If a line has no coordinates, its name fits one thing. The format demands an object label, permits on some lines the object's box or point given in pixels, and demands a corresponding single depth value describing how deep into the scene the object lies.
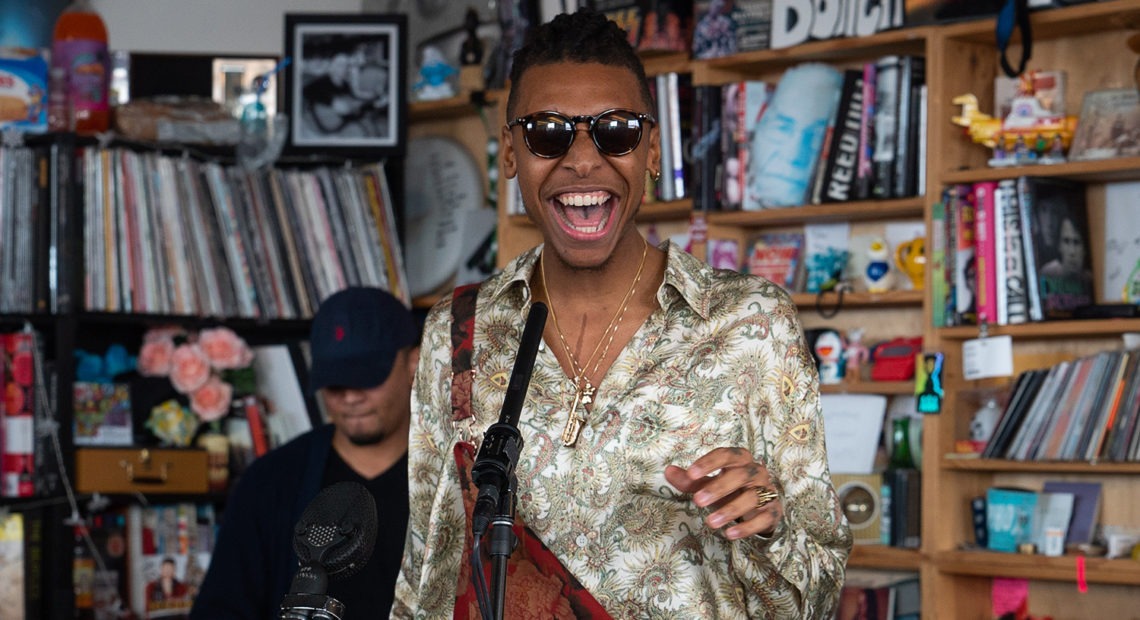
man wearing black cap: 2.92
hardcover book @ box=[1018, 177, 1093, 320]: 3.38
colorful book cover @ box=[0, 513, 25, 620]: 3.78
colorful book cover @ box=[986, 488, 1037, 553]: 3.47
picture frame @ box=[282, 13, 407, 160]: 4.35
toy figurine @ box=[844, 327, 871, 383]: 3.82
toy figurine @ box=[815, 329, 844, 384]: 3.85
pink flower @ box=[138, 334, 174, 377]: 4.10
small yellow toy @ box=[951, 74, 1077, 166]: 3.45
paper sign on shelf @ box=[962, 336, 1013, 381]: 3.41
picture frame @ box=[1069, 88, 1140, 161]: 3.35
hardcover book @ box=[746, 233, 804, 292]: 3.95
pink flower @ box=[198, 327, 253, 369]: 4.13
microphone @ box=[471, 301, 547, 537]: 1.26
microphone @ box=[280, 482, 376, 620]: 1.29
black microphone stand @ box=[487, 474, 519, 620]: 1.22
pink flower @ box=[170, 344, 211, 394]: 4.09
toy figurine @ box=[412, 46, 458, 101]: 4.55
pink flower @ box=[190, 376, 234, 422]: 4.11
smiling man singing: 1.63
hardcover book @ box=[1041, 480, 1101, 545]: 3.45
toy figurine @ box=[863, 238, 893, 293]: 3.75
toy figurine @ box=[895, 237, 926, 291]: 3.68
